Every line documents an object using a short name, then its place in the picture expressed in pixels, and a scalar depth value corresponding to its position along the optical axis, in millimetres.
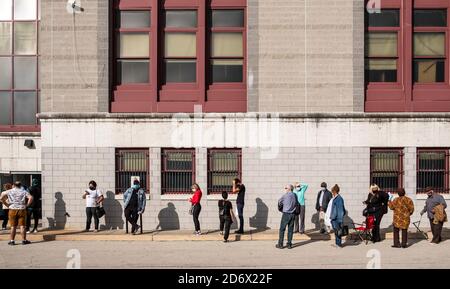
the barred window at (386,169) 20031
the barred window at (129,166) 20156
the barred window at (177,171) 20156
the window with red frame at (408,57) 20031
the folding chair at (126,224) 18953
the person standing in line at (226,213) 17844
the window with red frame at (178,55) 20234
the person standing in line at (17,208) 17469
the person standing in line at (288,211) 16750
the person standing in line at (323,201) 18703
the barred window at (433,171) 20016
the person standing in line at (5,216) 19703
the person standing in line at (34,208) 19188
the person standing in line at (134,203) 18641
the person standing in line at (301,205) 19047
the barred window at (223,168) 20141
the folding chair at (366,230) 17673
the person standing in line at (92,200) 19266
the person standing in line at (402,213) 16781
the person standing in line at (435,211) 17359
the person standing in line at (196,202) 18562
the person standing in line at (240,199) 18938
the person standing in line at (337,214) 16875
